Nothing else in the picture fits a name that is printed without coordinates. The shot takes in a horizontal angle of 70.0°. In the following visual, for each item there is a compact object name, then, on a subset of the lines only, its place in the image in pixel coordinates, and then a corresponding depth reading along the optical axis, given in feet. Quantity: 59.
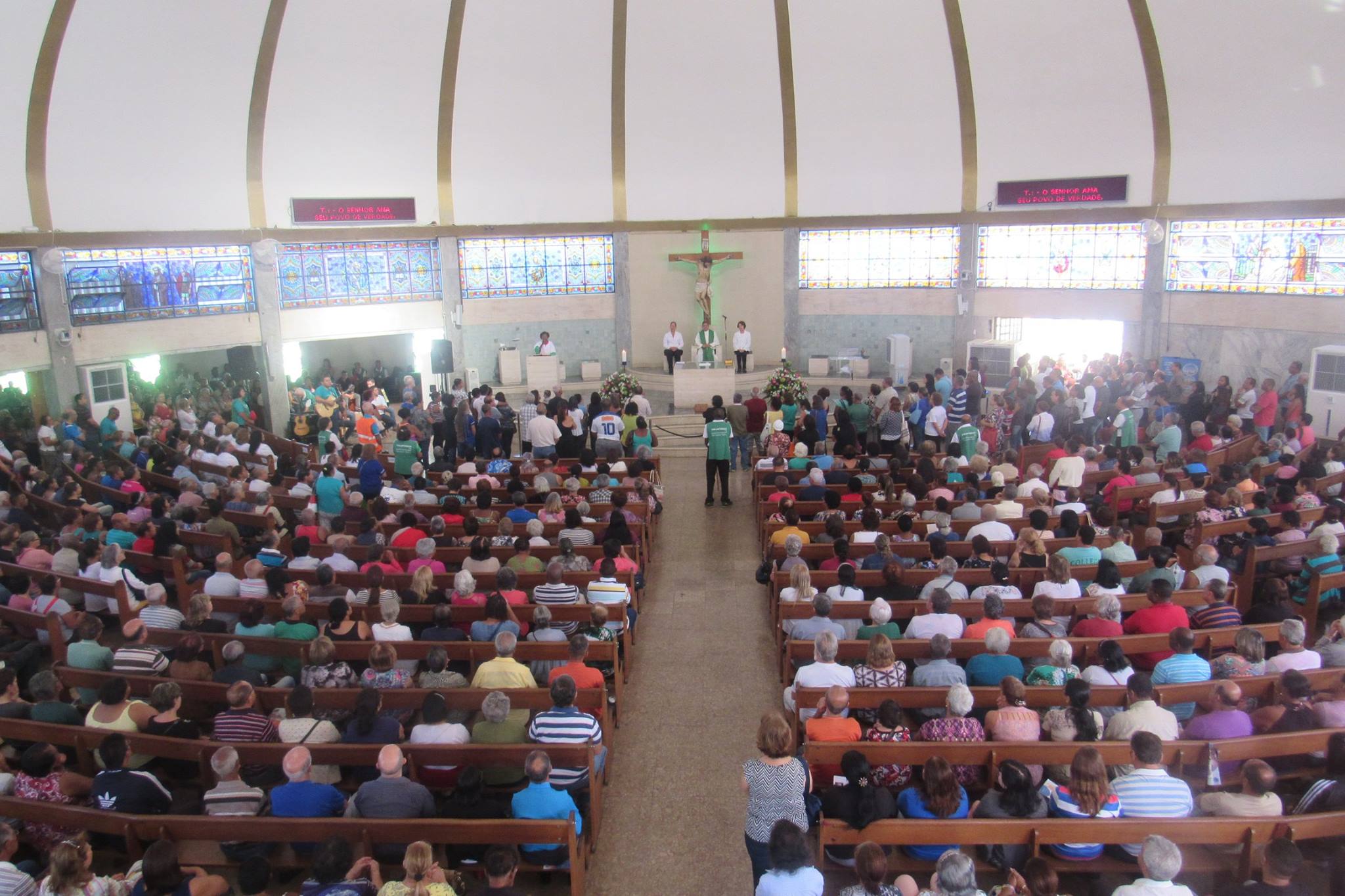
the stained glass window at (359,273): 63.72
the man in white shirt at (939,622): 23.26
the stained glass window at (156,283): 53.88
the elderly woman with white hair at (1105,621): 23.02
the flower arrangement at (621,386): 58.18
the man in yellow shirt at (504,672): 21.29
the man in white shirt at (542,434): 44.88
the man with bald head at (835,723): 18.86
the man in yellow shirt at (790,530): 30.86
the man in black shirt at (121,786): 17.26
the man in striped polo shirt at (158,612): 25.31
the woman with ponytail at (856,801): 16.57
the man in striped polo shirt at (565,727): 19.02
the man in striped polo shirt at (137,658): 22.50
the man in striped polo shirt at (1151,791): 16.42
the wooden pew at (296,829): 16.43
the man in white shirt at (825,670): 20.98
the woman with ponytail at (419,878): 14.33
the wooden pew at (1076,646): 22.38
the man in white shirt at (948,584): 25.31
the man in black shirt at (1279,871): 14.06
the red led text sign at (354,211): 62.85
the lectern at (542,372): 65.72
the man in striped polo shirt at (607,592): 26.91
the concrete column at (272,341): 61.52
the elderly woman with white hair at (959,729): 18.49
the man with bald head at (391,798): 16.96
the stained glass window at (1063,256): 60.85
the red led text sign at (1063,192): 60.03
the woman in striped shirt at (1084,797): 16.03
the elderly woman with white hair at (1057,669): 20.54
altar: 61.87
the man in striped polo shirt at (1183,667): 20.58
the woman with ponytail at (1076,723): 18.25
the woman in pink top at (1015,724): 18.34
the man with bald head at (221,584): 27.25
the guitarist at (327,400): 57.67
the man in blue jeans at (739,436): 48.85
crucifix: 68.74
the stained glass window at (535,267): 69.87
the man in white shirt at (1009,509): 32.83
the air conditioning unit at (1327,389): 47.83
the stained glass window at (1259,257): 50.83
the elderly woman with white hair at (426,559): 28.27
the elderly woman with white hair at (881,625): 23.07
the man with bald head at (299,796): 17.12
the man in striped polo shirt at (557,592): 25.75
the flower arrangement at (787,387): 55.52
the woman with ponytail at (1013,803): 16.47
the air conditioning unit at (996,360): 63.72
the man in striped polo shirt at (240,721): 19.39
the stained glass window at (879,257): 67.62
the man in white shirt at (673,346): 69.62
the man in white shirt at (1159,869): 13.73
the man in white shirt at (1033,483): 34.73
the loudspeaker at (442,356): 61.67
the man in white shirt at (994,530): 30.37
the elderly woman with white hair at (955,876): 13.83
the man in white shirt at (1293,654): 20.71
